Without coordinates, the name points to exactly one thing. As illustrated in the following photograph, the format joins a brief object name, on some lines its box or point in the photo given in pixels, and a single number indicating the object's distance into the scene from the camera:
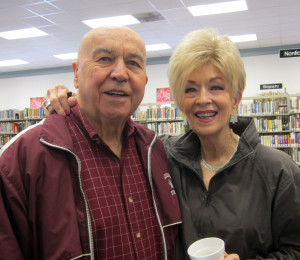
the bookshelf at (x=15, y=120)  8.93
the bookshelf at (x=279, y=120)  6.64
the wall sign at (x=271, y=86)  7.15
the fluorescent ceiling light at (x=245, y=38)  8.73
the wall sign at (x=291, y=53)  5.83
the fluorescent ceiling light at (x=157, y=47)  9.52
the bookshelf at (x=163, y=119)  7.15
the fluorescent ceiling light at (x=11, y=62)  10.90
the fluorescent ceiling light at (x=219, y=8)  6.31
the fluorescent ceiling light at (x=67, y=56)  10.16
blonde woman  1.40
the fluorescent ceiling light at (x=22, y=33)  7.62
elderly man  1.13
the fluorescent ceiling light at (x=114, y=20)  6.91
